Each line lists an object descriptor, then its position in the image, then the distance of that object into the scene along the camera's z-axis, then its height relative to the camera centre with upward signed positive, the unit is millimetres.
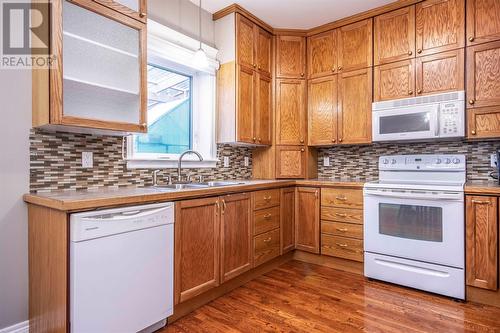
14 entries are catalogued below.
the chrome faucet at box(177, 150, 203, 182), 2570 +7
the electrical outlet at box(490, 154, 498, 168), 2660 +53
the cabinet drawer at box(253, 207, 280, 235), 2770 -526
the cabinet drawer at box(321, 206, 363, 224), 2908 -494
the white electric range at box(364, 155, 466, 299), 2361 -521
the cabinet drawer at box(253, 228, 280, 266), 2768 -792
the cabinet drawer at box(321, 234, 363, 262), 2896 -827
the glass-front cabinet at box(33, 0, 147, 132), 1645 +605
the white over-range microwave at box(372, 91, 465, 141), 2584 +456
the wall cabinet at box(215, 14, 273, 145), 2996 +914
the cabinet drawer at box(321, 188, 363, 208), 2910 -318
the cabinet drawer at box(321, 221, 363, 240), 2904 -643
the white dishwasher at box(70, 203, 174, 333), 1482 -578
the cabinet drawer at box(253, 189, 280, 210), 2750 -317
